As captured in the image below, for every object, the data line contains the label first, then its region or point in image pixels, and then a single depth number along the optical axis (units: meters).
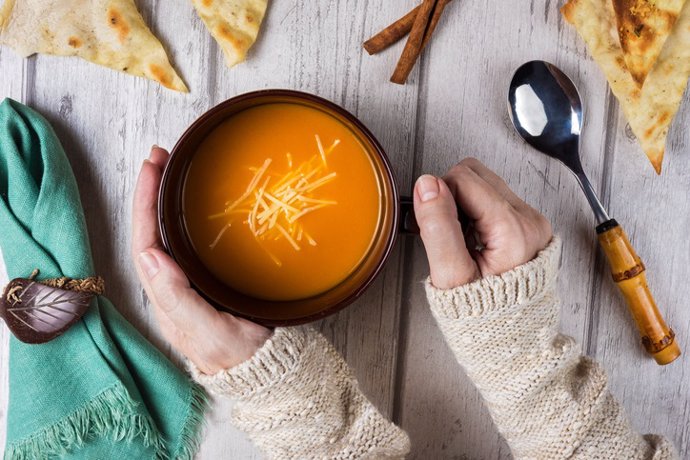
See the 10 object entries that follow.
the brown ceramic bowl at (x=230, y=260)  0.56
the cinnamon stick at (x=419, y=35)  0.61
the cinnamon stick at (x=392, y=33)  0.62
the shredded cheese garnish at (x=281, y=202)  0.58
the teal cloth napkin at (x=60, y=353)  0.61
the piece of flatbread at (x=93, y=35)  0.61
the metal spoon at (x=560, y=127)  0.62
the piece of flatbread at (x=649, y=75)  0.62
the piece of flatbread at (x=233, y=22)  0.61
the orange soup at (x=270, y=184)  0.58
